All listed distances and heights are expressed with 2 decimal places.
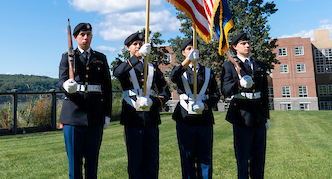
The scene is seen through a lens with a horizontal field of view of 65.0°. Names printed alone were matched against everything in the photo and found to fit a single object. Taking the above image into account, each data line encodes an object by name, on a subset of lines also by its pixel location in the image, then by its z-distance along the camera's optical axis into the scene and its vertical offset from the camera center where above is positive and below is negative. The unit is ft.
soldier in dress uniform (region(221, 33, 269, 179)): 12.87 -0.43
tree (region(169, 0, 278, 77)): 95.04 +24.70
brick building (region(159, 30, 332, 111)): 153.69 +9.62
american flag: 14.25 +4.72
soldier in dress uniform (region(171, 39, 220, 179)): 13.28 -1.13
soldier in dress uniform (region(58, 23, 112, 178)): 11.39 -0.14
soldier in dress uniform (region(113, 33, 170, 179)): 12.32 -0.64
